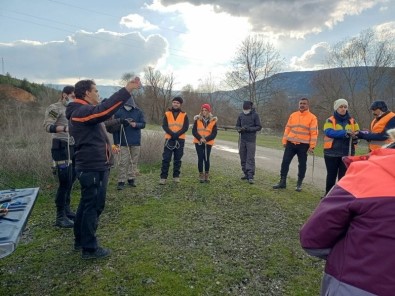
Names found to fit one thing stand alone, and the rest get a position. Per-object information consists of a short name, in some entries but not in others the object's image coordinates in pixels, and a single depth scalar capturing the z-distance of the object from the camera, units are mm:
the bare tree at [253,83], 41438
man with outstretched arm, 3799
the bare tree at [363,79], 34656
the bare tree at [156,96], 57594
